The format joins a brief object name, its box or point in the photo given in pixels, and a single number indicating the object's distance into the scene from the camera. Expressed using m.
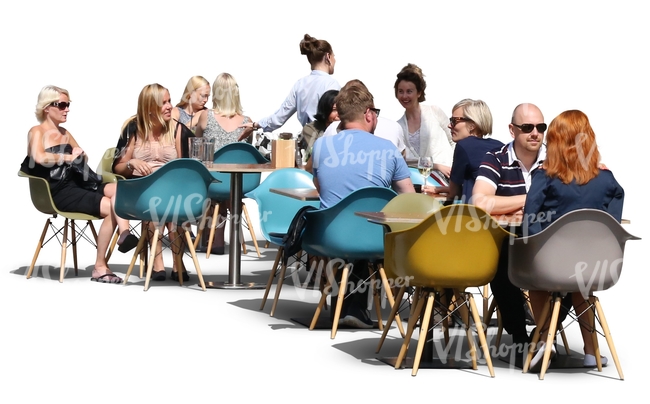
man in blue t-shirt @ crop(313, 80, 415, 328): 7.64
